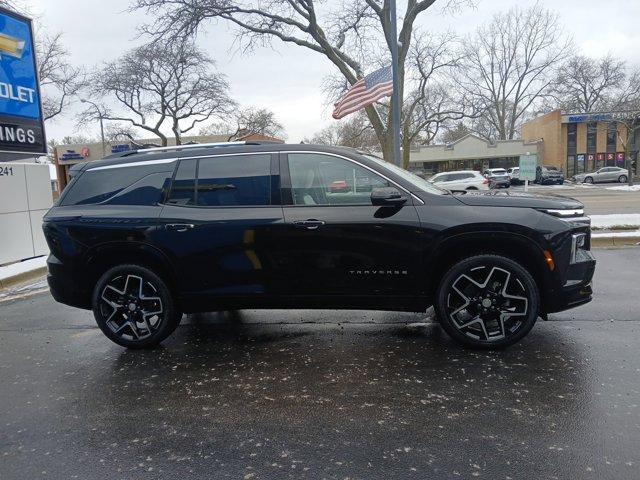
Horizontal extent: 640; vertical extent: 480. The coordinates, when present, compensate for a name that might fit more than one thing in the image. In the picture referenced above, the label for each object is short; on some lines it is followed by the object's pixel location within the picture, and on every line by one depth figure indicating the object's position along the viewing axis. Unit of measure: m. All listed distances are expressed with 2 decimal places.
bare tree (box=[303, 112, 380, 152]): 50.47
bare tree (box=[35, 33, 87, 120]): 28.33
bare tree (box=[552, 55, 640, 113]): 42.67
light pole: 34.00
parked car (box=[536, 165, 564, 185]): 38.28
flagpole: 11.69
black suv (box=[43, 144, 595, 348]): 3.91
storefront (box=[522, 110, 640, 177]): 48.31
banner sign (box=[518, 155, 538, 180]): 13.35
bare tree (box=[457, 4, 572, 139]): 56.60
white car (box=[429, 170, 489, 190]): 24.65
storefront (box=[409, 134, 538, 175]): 52.12
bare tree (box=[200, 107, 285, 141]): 39.71
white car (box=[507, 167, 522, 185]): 32.54
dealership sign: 9.91
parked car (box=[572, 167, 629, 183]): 39.25
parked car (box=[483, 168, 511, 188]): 31.14
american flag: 12.40
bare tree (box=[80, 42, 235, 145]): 33.31
